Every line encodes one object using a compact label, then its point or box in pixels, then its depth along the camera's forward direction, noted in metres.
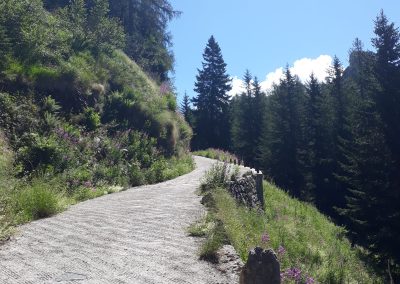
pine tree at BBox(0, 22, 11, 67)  12.02
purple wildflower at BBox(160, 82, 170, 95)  22.19
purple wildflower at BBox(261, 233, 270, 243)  5.96
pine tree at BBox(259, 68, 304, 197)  34.66
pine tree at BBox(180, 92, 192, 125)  58.77
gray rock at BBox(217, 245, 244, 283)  4.65
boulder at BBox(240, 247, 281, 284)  3.79
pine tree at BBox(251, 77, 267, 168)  46.97
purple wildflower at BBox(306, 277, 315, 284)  4.99
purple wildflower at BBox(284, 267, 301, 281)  4.91
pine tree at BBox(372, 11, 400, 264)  13.96
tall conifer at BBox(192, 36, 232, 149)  51.50
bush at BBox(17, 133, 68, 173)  9.89
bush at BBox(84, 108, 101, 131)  13.58
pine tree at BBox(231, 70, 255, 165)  47.62
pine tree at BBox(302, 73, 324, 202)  32.06
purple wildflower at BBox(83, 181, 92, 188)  10.41
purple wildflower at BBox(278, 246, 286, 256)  5.74
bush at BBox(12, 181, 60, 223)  7.00
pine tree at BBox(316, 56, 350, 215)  31.14
